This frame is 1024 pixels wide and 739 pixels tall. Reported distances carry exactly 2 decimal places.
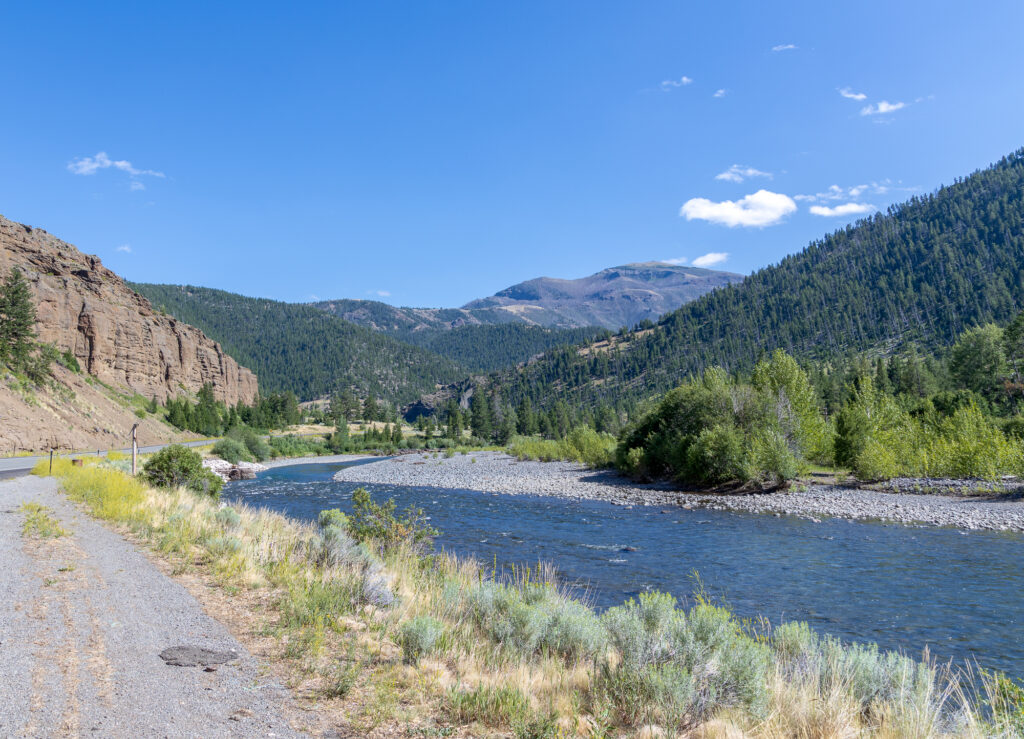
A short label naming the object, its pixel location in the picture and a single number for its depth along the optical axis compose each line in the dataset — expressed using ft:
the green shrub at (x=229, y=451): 185.68
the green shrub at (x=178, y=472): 73.20
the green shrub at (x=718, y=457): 103.30
